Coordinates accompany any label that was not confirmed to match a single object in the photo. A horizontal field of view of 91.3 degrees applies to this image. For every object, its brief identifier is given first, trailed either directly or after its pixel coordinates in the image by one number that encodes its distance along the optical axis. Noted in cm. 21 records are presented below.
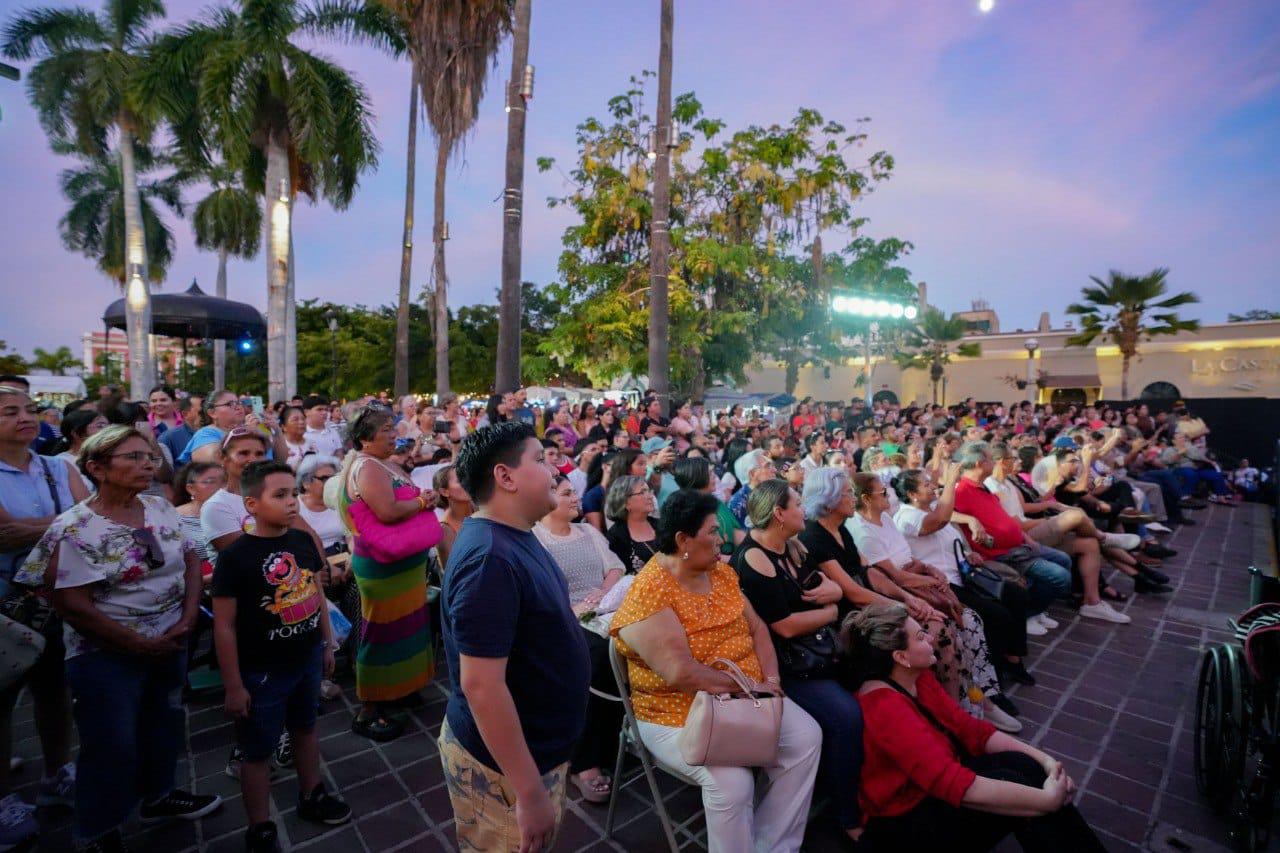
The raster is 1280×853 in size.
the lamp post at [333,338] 2479
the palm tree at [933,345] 3106
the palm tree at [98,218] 2903
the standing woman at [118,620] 237
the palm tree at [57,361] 3912
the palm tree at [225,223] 2636
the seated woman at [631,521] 388
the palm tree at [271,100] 1338
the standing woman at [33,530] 287
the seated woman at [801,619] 269
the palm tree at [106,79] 1502
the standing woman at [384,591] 337
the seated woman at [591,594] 315
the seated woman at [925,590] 357
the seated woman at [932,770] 224
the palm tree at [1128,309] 2366
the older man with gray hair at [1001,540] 531
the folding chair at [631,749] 243
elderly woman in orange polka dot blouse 236
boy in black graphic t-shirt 249
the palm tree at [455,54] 1591
